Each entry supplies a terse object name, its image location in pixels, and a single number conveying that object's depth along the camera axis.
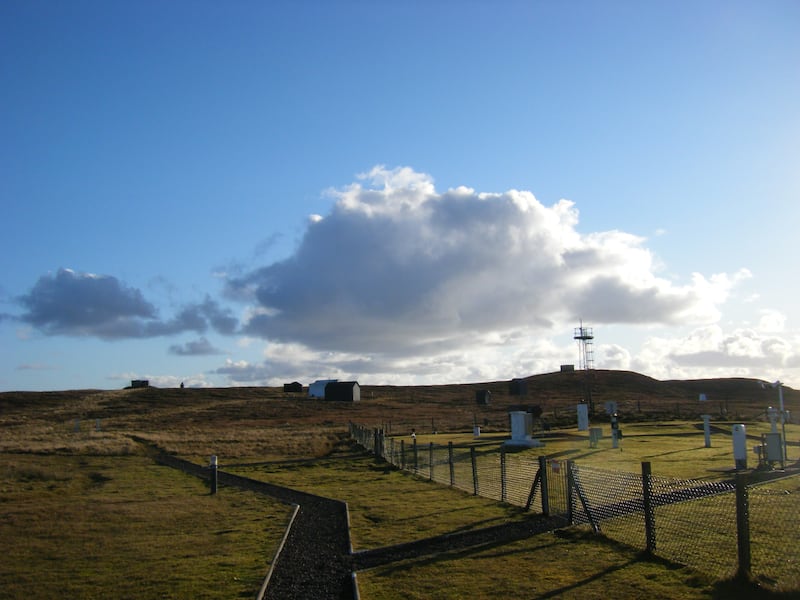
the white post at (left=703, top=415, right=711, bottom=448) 29.54
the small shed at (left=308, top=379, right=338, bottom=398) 98.75
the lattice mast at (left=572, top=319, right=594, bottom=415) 74.25
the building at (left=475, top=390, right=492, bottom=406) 85.00
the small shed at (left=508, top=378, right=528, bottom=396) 73.19
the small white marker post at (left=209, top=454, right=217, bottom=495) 20.66
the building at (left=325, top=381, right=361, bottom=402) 95.94
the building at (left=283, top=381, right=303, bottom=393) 115.06
